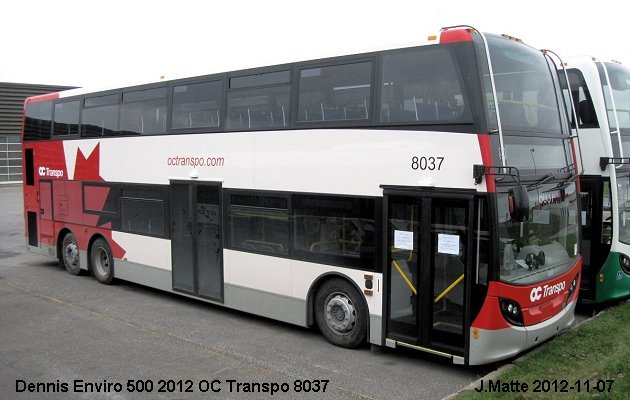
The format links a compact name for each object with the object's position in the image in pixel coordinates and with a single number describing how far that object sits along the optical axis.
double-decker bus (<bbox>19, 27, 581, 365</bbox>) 6.06
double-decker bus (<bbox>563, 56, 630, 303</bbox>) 8.77
